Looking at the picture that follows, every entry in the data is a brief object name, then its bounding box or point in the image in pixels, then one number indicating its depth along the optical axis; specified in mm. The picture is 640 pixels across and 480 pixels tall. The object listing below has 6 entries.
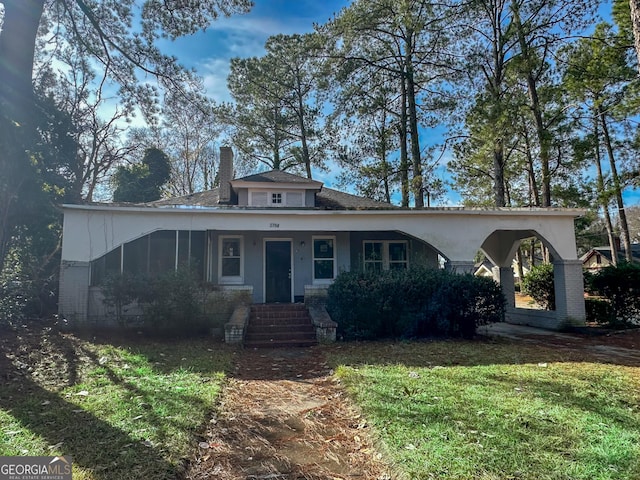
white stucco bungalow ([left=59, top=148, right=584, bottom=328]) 10141
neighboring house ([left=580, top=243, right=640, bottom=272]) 38312
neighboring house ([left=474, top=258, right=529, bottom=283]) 38531
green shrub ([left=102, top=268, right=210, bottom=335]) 9312
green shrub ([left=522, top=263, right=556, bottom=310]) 13828
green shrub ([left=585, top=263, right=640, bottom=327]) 11852
